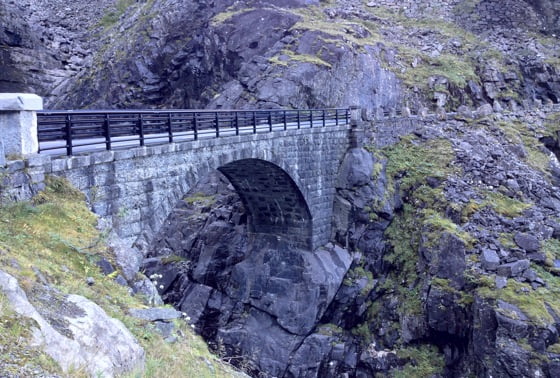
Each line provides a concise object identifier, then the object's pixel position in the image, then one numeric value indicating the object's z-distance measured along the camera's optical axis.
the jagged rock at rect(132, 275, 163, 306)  9.47
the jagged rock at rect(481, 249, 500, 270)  18.47
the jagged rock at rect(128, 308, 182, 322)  8.13
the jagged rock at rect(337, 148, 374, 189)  24.11
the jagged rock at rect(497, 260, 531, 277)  17.97
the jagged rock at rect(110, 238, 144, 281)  9.49
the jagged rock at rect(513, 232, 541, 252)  18.81
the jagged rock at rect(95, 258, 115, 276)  9.03
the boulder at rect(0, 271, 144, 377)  5.40
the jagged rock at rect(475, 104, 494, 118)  28.62
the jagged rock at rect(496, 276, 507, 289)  17.53
